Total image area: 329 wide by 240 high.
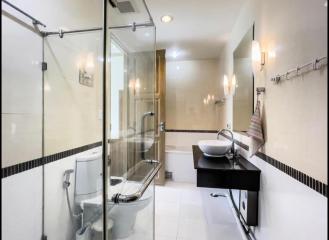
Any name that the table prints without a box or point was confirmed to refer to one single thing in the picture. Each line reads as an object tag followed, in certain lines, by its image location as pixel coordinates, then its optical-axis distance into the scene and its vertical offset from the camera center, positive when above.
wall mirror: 2.19 +0.34
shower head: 1.70 +0.98
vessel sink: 2.35 -0.36
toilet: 1.69 -0.71
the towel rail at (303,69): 1.00 +0.26
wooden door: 3.78 +0.20
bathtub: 3.99 -0.91
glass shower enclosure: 1.46 -0.08
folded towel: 1.73 -0.14
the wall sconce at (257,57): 1.81 +0.50
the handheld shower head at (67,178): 1.75 -0.52
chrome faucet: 2.48 -0.43
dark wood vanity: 1.91 -0.54
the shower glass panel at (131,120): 1.72 -0.05
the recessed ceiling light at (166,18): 2.55 +1.17
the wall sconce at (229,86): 2.96 +0.44
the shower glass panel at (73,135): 1.59 -0.17
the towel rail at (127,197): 1.39 -0.54
